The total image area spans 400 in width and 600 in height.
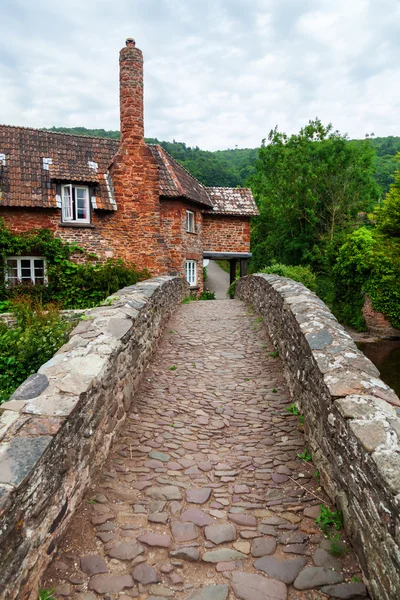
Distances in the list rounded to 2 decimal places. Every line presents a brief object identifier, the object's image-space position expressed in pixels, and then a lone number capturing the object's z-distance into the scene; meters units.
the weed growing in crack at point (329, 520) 3.09
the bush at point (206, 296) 21.50
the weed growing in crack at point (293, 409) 4.96
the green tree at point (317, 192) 27.31
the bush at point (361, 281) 21.23
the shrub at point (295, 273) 13.72
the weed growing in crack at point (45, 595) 2.51
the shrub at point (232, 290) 20.86
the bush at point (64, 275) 15.05
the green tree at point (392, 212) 13.82
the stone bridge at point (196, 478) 2.55
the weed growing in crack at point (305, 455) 4.03
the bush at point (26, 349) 9.03
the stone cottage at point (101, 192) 15.45
